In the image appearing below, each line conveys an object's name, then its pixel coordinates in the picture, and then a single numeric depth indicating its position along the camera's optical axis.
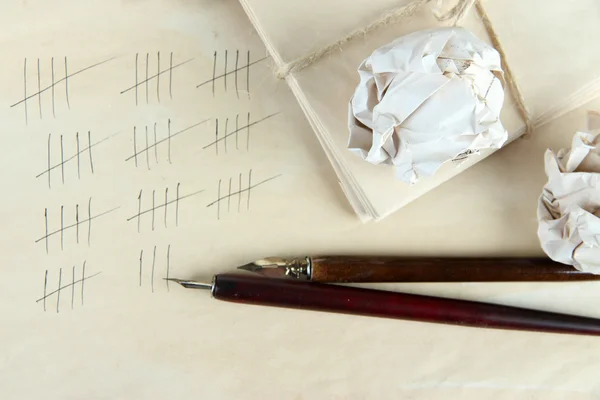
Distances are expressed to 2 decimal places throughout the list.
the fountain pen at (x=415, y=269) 0.43
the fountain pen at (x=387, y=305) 0.42
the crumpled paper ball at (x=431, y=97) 0.35
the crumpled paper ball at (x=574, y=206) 0.39
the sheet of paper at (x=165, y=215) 0.43
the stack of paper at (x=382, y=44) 0.40
